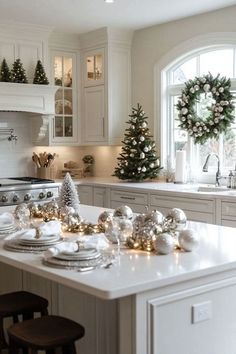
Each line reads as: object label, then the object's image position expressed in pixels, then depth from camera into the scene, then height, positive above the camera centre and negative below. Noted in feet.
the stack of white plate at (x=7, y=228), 9.78 -1.60
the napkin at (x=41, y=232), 8.75 -1.51
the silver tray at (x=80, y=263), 7.23 -1.69
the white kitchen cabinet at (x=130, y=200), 17.62 -1.93
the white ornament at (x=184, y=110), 18.47 +1.23
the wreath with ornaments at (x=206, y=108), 17.58 +1.29
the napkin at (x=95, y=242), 7.84 -1.53
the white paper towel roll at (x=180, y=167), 18.63 -0.82
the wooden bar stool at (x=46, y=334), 7.20 -2.72
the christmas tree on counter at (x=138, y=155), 18.99 -0.38
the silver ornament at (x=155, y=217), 8.92 -1.28
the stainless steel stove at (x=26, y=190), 17.87 -1.62
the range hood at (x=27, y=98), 18.83 +1.77
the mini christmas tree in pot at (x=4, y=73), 18.84 +2.64
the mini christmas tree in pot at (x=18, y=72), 19.10 +2.70
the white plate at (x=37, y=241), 8.48 -1.58
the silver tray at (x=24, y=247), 8.34 -1.67
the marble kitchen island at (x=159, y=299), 6.60 -2.11
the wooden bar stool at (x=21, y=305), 8.92 -2.81
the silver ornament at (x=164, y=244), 7.90 -1.53
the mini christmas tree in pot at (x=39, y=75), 19.67 +2.67
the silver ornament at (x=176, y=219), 9.26 -1.35
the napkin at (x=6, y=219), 10.09 -1.47
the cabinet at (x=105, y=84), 20.43 +2.44
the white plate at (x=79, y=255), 7.42 -1.60
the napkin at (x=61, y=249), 7.59 -1.55
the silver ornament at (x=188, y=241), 8.02 -1.50
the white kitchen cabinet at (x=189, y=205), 15.42 -1.92
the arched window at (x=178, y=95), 18.08 +1.65
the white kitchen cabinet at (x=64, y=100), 21.02 +1.87
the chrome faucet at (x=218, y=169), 17.56 -0.87
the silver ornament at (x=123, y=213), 10.16 -1.35
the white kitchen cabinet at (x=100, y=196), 19.10 -1.94
